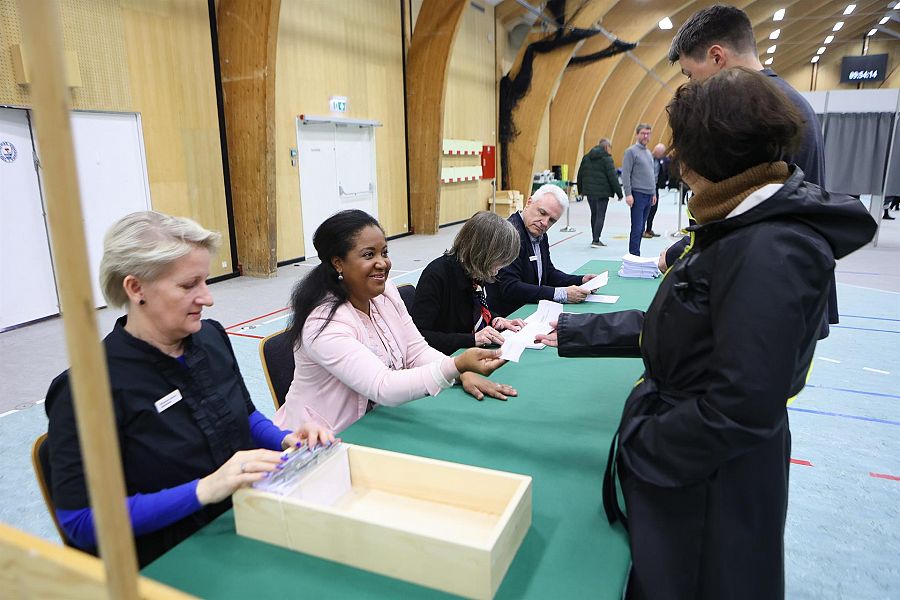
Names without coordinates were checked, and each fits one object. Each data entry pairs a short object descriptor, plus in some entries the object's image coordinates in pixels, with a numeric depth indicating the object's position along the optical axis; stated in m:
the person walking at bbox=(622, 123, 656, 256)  7.71
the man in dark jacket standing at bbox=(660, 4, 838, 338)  2.03
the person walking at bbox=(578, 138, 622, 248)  8.67
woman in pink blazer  1.66
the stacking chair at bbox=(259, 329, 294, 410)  2.08
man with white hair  3.13
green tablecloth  1.00
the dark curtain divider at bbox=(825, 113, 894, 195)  8.13
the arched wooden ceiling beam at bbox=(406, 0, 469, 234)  9.38
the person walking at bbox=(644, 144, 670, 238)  9.48
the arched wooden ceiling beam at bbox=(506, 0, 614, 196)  12.01
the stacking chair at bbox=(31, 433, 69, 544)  1.27
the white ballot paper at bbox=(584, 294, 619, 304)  3.08
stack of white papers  3.58
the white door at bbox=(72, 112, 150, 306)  5.29
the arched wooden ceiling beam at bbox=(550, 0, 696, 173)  12.90
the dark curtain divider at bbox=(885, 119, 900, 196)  8.08
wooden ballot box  0.95
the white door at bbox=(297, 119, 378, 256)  7.86
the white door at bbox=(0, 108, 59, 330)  4.73
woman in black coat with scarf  0.94
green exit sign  8.11
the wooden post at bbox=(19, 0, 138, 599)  0.43
